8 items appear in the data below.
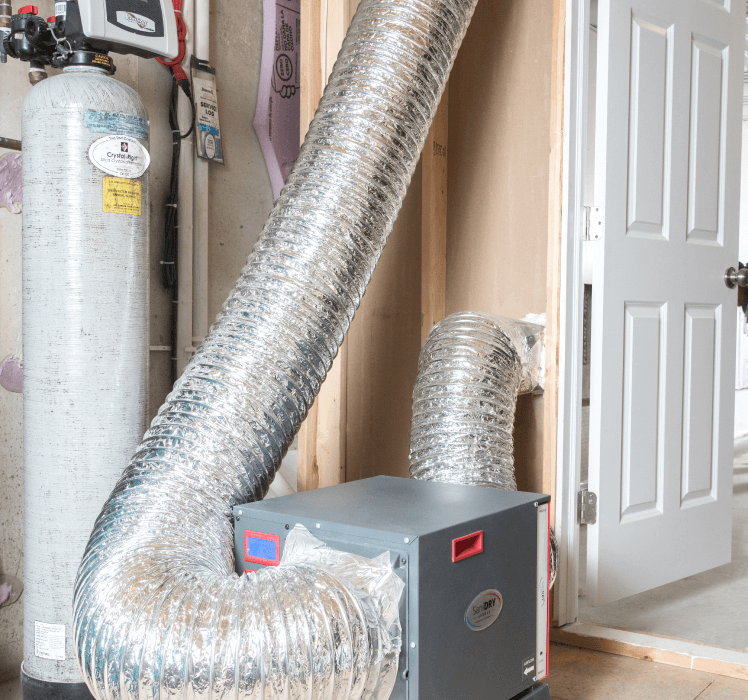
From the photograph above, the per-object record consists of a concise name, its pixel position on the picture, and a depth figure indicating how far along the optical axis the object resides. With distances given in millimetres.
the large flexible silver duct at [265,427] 1089
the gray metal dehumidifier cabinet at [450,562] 1214
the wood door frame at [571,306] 2145
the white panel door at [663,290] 2203
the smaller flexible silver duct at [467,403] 1824
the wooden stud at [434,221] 2477
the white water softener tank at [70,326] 1683
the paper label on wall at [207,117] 2424
